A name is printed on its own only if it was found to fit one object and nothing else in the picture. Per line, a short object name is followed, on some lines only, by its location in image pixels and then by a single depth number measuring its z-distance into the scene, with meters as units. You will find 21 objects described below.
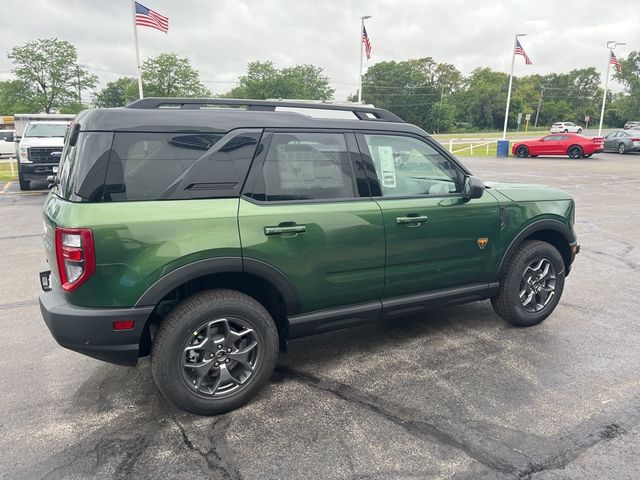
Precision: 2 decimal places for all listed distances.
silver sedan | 27.81
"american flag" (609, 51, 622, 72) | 34.72
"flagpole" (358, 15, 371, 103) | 27.52
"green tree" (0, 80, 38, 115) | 47.69
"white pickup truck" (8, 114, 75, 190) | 13.07
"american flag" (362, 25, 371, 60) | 27.94
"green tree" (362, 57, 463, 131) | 94.72
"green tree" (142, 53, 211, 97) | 48.47
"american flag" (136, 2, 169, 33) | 17.70
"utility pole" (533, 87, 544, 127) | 93.00
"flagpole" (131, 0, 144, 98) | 17.80
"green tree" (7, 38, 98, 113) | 47.81
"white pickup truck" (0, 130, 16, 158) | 28.88
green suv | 2.59
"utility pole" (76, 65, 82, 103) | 50.03
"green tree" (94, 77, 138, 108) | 65.21
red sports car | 25.33
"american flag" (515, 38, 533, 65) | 29.01
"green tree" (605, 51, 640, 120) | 78.00
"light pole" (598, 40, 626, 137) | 34.94
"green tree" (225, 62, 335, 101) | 70.38
